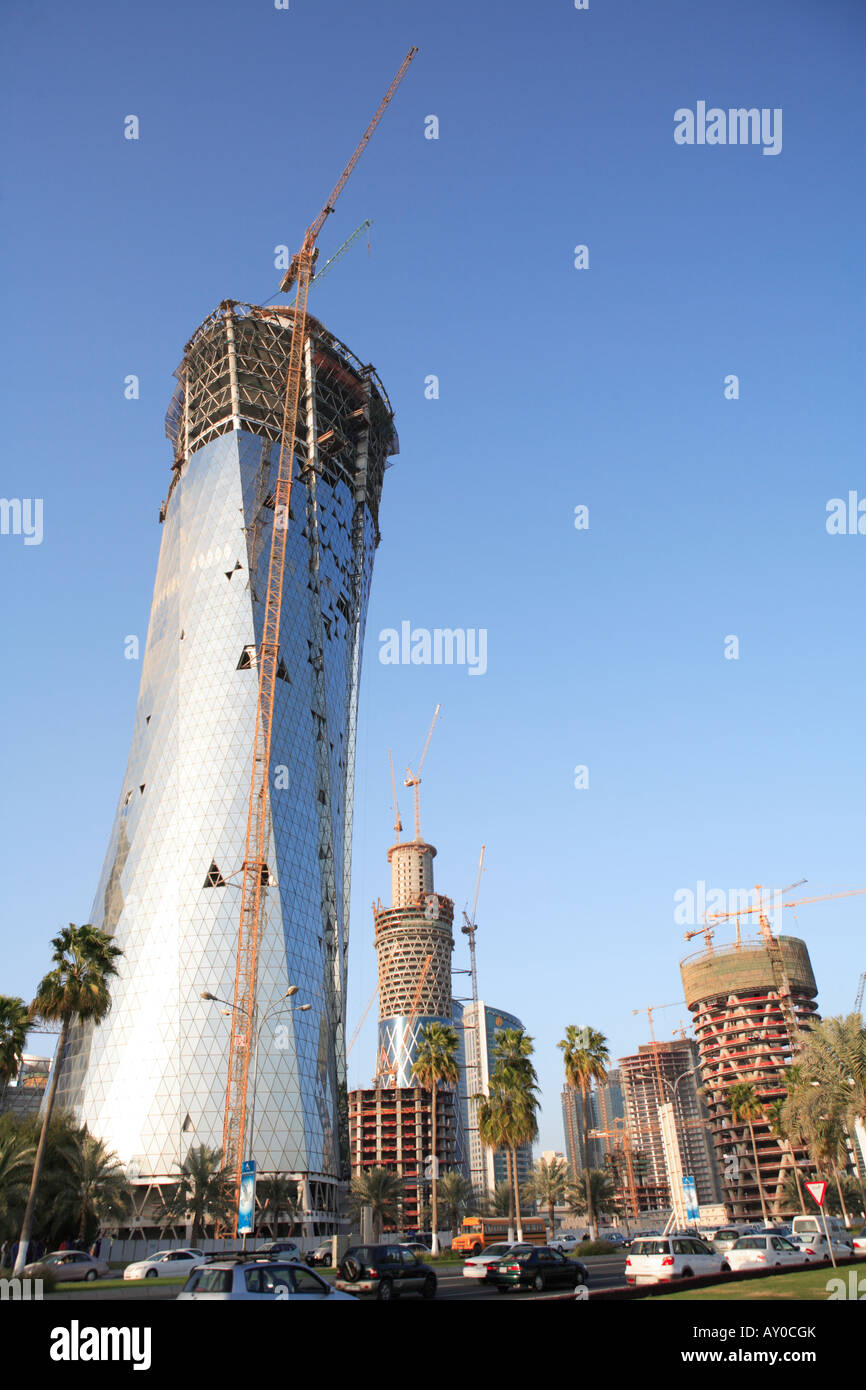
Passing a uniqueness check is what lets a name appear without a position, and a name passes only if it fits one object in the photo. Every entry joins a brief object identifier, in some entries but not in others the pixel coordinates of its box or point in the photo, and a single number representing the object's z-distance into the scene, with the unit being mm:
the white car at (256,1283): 18656
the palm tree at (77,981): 50750
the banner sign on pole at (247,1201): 36906
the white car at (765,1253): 35156
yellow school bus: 74025
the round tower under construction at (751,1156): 176500
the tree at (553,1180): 113062
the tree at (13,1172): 48753
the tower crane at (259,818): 83812
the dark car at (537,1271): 33781
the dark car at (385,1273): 31609
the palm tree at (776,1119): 130500
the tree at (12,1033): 49406
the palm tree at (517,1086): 71875
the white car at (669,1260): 31344
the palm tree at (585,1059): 81375
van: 42141
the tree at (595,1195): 97750
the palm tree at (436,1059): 83125
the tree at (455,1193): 139262
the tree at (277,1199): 80562
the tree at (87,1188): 62969
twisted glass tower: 87875
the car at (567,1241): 78162
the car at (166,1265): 45562
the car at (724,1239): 44406
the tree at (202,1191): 66062
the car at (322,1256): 59719
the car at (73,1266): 44469
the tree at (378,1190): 101125
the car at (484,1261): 36850
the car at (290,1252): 38359
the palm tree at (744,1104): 122500
